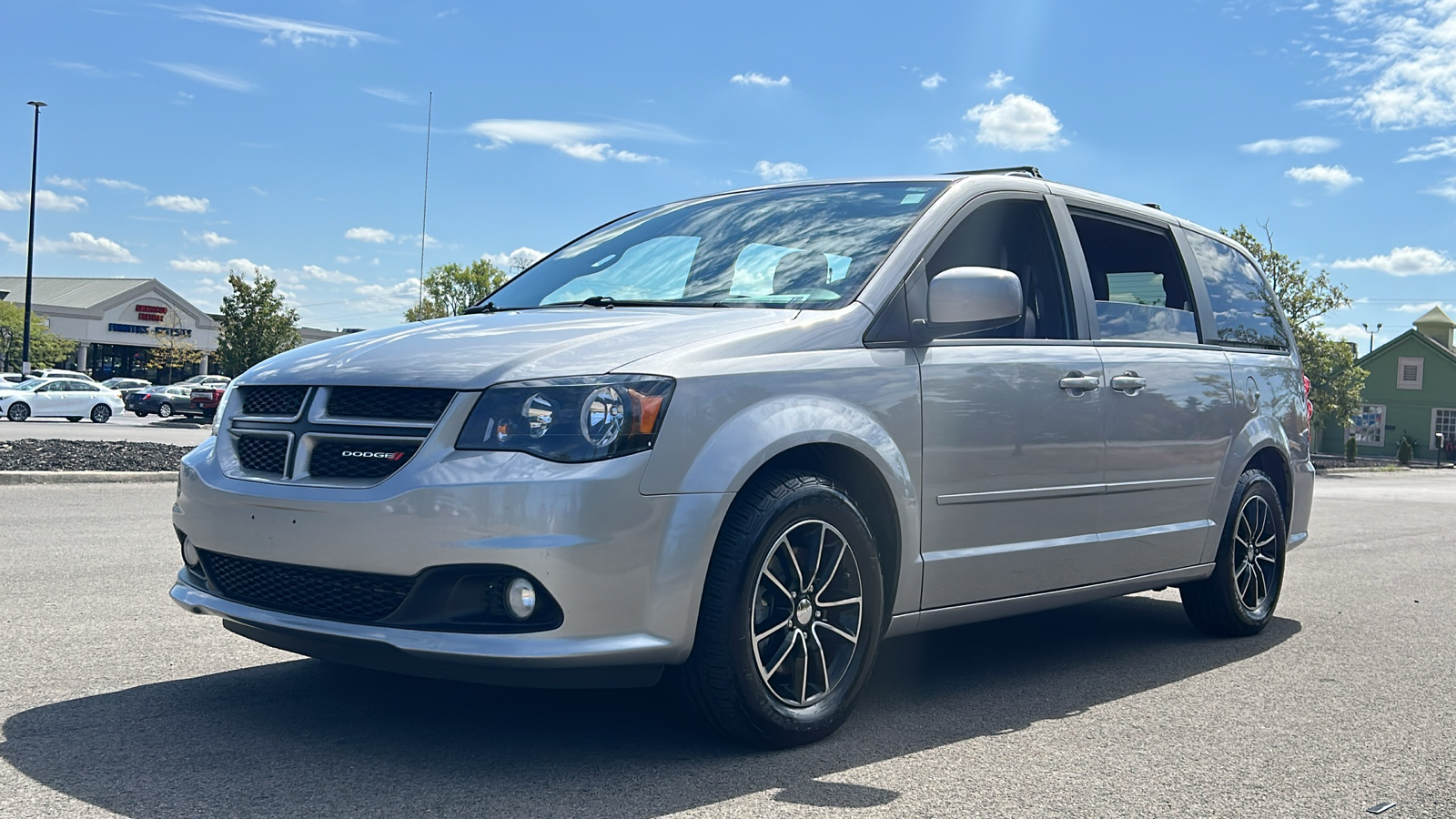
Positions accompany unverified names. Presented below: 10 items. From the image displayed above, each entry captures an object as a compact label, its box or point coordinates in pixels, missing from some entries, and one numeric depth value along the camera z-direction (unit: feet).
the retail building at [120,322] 246.27
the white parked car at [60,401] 117.29
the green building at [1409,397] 201.16
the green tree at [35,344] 226.79
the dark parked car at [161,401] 145.28
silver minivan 11.36
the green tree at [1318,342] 145.89
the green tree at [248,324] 164.45
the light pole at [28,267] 151.33
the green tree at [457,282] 288.71
